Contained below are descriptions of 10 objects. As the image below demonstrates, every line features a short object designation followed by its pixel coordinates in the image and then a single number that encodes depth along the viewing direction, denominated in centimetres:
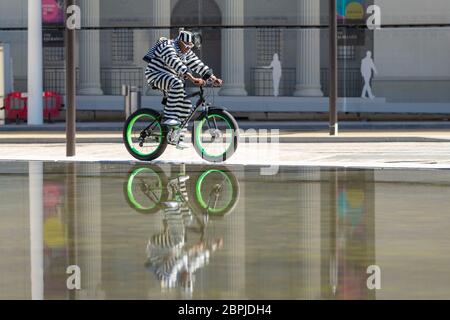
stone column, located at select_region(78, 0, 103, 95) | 4969
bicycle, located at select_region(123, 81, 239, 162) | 1984
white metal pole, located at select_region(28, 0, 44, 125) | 3678
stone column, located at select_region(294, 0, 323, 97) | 4788
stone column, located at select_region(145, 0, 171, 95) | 4917
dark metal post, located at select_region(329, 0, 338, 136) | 2936
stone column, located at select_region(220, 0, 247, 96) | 4809
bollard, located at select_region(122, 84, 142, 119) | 3275
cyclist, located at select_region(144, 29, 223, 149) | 2000
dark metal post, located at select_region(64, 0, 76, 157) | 2175
